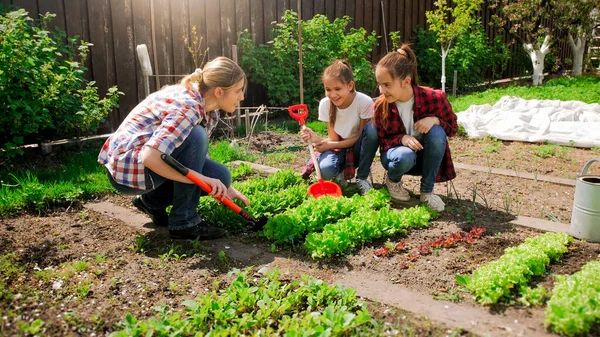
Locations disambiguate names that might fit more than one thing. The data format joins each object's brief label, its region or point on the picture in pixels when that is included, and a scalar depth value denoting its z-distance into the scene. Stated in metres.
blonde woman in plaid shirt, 2.77
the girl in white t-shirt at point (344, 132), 3.90
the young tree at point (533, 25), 11.81
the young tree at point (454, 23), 9.55
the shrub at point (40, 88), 4.42
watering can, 2.84
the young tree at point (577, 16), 11.75
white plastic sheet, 5.93
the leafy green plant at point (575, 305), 1.90
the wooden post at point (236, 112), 6.63
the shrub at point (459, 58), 10.82
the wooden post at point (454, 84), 9.95
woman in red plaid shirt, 3.55
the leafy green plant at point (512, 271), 2.22
